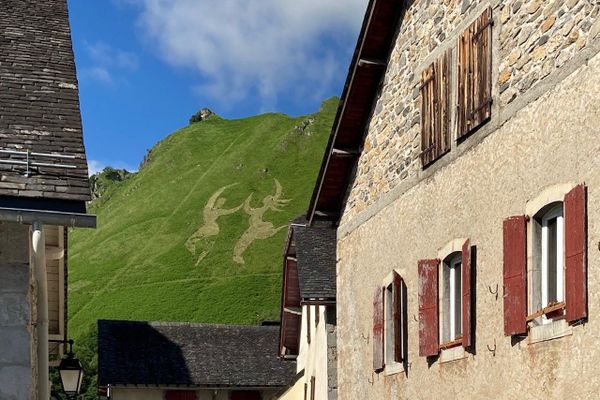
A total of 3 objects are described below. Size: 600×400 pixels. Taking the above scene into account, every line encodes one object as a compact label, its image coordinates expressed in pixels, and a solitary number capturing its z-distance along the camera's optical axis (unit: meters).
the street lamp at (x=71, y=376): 13.55
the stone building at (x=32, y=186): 7.41
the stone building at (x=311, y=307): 17.14
